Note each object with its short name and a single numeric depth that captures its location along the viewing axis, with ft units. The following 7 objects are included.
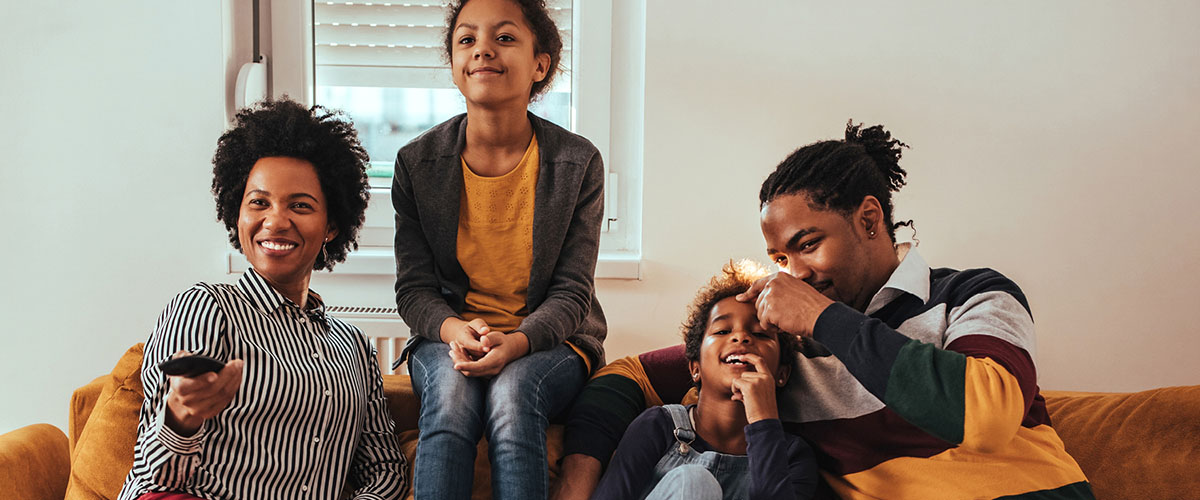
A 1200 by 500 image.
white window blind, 8.19
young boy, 4.78
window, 8.09
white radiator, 7.67
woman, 4.26
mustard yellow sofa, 5.08
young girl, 5.63
